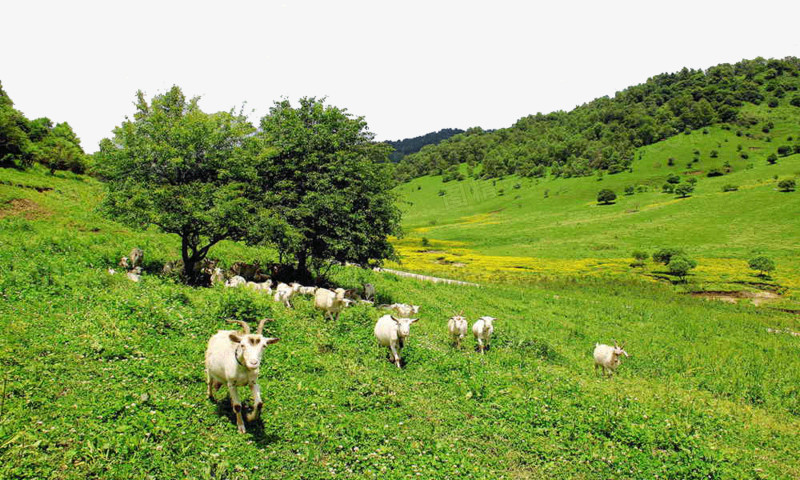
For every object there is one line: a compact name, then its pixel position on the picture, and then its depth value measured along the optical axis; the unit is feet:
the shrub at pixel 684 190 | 396.16
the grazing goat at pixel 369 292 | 86.53
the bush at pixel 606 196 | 421.59
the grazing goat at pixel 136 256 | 70.03
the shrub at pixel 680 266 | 171.12
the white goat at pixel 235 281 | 70.21
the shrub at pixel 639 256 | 212.23
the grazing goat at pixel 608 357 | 56.08
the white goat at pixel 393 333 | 45.42
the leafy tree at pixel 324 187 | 73.46
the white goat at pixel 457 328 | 56.54
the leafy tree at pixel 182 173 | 62.95
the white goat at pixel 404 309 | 71.15
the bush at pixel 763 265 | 171.53
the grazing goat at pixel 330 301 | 59.47
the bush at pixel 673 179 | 440.86
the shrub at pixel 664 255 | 202.49
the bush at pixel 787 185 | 324.80
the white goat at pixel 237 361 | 25.64
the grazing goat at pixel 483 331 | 56.90
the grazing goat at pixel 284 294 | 63.57
